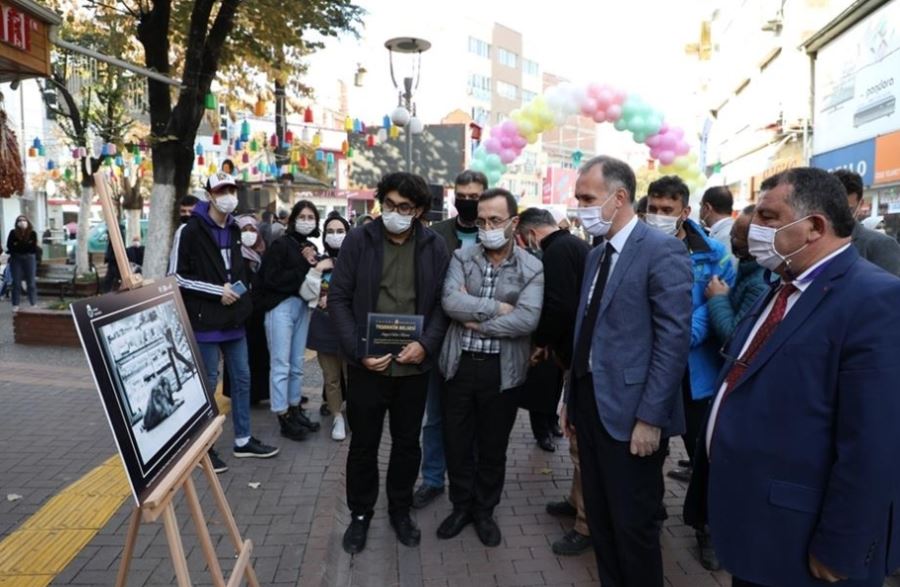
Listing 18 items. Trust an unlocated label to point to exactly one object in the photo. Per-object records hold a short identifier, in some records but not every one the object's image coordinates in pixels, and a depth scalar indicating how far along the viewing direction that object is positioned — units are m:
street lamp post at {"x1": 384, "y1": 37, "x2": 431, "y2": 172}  10.56
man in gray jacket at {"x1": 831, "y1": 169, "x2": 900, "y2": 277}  4.05
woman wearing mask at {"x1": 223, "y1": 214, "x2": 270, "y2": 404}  5.62
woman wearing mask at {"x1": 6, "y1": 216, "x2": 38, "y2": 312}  12.77
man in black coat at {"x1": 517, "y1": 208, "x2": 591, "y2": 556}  3.91
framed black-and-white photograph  2.25
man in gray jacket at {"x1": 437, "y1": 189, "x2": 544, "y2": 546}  3.73
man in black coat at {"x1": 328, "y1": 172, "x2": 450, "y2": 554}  3.71
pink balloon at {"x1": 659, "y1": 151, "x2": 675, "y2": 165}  12.58
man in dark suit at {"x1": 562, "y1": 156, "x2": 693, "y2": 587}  2.82
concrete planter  9.12
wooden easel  2.33
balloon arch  12.55
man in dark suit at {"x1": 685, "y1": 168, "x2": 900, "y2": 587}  1.90
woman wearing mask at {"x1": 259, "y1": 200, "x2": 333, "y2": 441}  5.44
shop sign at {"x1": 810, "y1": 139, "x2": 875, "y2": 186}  15.56
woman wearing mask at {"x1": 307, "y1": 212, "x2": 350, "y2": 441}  5.62
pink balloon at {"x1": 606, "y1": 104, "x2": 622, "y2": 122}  12.59
